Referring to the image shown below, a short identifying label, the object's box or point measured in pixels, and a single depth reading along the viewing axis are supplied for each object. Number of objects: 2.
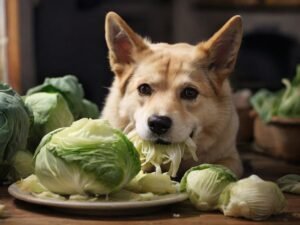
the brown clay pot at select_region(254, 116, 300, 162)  2.83
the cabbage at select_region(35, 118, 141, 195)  1.68
